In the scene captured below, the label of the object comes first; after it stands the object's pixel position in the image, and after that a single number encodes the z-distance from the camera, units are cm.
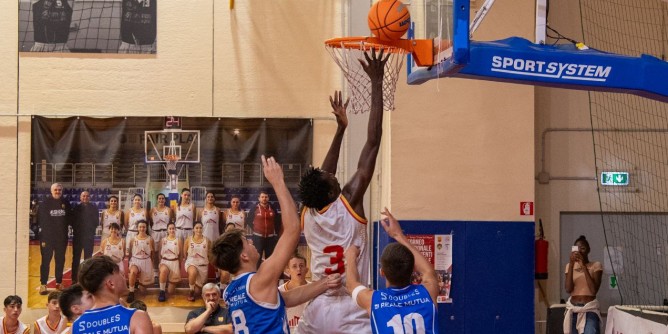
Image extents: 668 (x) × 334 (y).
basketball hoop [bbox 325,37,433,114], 721
